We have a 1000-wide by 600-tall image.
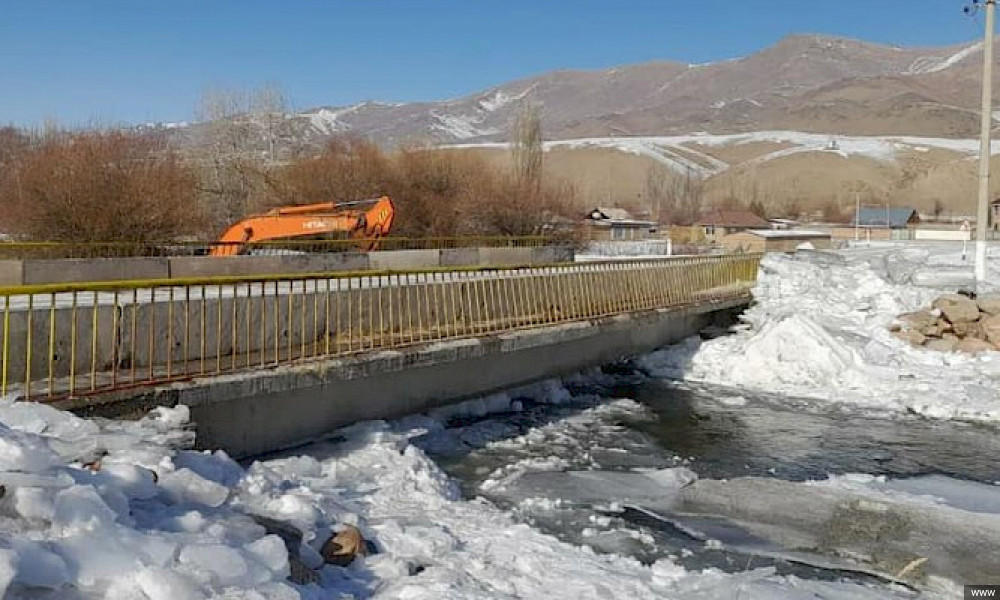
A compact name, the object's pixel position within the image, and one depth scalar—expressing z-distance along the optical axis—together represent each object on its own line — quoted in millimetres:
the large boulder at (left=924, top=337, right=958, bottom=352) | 19922
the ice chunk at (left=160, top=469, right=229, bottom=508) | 6480
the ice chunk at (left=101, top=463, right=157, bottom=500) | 6080
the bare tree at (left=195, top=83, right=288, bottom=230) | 43594
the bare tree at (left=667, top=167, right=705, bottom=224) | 129000
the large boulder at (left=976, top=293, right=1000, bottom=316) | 21000
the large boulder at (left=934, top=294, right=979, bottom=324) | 20828
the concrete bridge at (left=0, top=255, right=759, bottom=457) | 8594
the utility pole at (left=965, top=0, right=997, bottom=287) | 24156
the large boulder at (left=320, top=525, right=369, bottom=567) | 6750
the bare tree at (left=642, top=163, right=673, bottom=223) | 130825
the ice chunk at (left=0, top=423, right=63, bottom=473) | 5566
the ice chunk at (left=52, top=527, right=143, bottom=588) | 4914
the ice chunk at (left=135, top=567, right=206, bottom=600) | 4902
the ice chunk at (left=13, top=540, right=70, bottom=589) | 4684
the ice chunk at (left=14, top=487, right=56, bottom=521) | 5160
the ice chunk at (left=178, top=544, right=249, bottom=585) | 5340
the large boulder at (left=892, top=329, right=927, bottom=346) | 20412
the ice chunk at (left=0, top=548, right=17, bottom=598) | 4516
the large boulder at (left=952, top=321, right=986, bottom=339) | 20406
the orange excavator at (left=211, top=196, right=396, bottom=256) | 24219
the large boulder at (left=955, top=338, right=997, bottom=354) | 19562
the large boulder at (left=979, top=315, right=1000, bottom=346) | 19833
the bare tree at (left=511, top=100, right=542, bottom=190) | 60469
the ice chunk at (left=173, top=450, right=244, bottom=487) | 7361
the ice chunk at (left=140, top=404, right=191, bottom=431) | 8148
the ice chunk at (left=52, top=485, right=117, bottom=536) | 5176
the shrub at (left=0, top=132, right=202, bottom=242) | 25047
